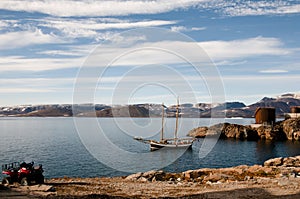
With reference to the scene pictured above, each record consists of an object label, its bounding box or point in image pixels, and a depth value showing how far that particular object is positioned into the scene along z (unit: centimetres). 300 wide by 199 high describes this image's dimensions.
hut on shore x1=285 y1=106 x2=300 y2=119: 12988
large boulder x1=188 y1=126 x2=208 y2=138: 13475
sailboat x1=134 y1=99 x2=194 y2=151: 9175
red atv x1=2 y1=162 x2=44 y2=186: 2892
